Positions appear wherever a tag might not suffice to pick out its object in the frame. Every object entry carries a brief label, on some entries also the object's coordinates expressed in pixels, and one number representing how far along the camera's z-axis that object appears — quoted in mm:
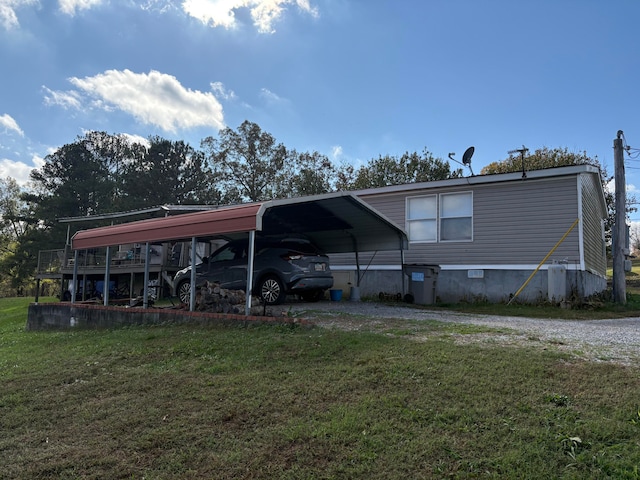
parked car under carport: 9430
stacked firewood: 8484
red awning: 7273
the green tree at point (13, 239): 37219
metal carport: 7574
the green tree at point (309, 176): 31953
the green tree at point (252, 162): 33000
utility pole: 12445
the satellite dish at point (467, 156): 12914
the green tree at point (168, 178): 34219
